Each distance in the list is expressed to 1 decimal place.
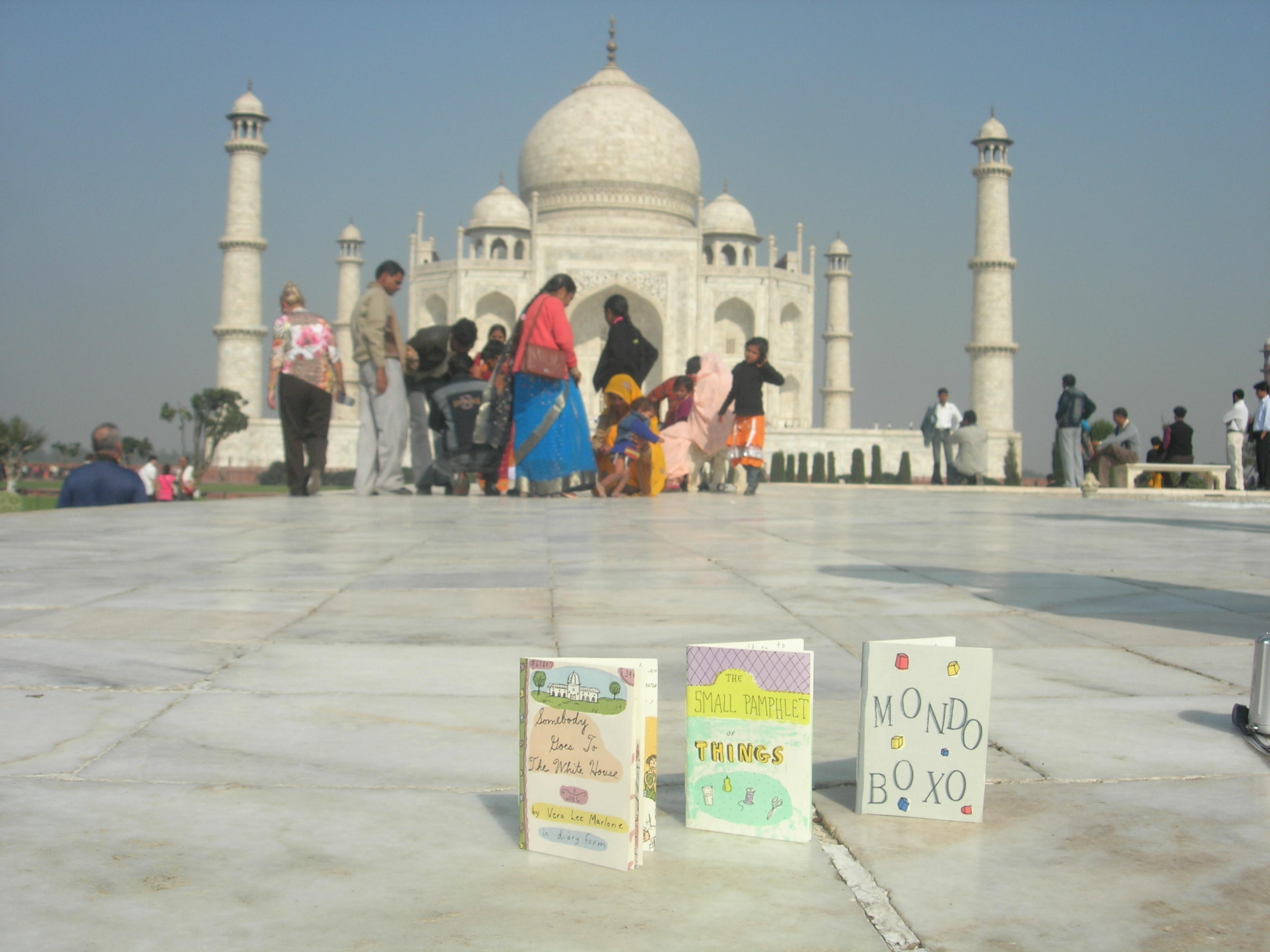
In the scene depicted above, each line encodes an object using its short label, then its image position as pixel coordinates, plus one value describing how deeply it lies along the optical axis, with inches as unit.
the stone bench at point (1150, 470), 545.3
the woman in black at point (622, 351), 366.9
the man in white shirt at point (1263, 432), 526.9
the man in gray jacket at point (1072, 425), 553.0
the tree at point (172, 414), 1227.2
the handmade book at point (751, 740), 63.7
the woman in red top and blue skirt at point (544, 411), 337.7
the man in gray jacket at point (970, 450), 593.9
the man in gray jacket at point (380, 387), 338.3
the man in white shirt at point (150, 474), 543.8
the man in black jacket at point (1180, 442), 577.6
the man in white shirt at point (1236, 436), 560.4
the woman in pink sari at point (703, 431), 425.7
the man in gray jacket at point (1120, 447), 555.2
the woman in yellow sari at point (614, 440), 369.7
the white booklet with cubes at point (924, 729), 65.9
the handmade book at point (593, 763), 59.5
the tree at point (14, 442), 1047.6
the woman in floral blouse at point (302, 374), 331.0
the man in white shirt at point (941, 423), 615.5
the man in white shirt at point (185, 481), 660.1
